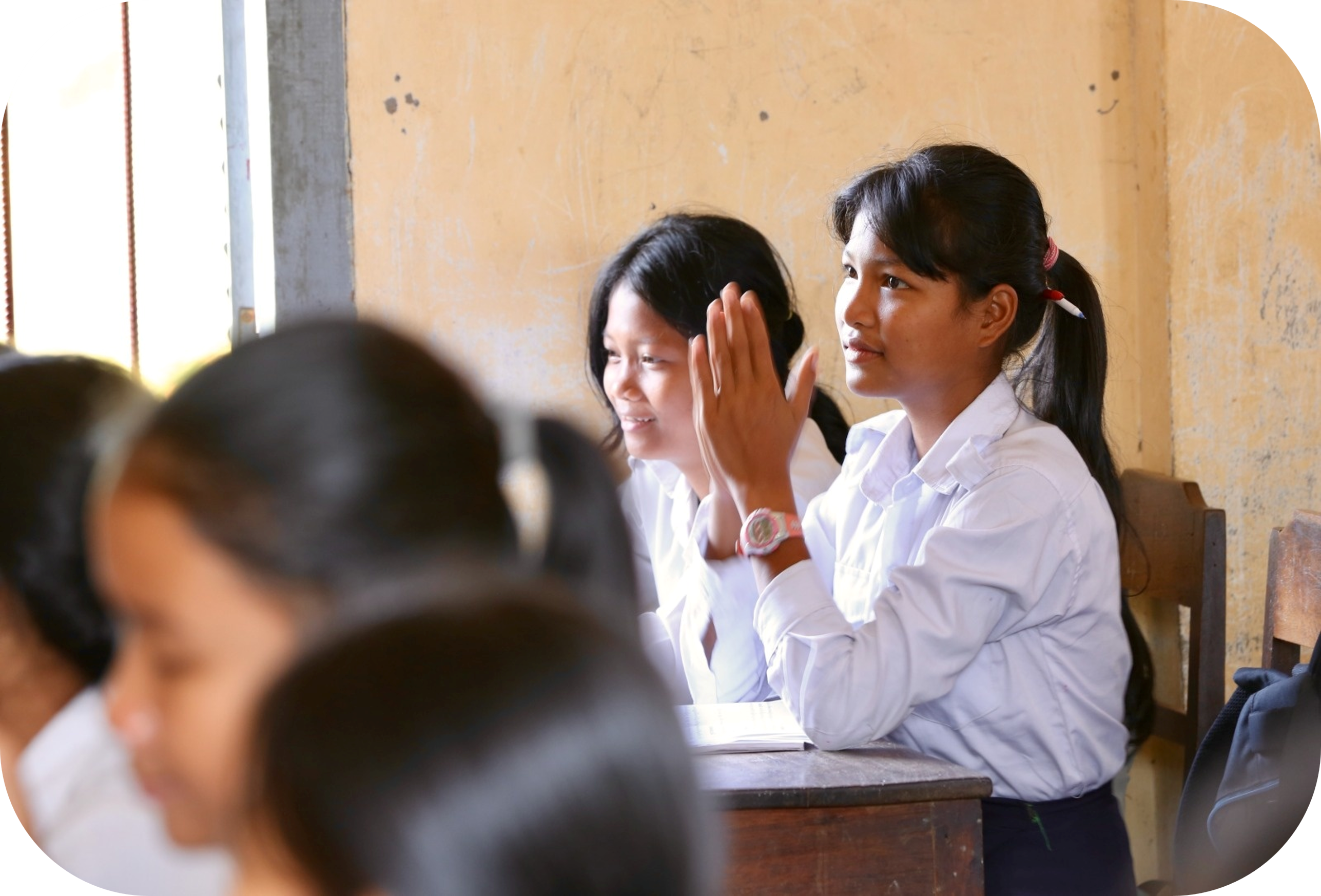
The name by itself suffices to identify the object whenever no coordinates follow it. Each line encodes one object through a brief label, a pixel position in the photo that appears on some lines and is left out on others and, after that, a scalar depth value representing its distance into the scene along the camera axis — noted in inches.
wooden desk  125.8
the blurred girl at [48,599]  119.2
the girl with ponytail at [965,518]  131.0
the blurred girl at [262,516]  92.7
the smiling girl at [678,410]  141.3
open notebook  130.8
